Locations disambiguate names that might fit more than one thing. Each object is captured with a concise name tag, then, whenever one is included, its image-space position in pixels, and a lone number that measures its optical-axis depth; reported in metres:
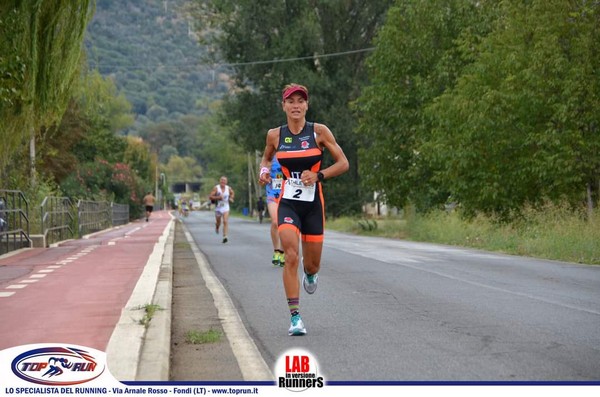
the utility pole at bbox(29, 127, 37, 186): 32.51
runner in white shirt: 25.41
